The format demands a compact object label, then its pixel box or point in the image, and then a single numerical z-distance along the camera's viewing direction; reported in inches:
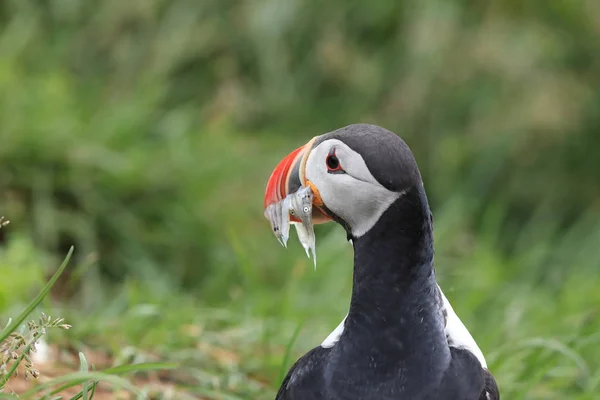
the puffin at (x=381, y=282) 175.9
